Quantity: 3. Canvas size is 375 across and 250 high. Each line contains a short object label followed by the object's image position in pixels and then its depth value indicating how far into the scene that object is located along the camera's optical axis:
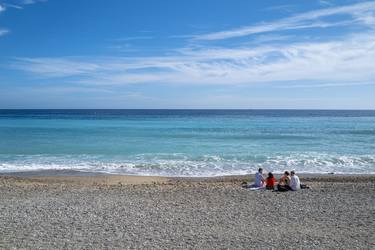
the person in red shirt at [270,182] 13.53
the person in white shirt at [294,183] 13.11
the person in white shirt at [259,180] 13.68
